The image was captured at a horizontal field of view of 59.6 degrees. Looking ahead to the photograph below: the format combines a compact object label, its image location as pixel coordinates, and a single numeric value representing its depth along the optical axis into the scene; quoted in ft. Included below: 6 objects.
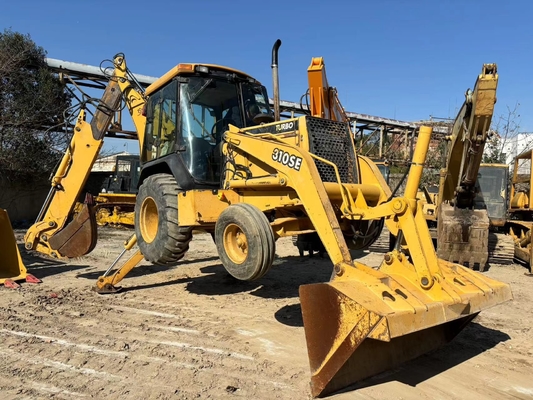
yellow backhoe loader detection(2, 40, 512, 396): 11.36
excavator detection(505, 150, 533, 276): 34.40
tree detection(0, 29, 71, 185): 50.39
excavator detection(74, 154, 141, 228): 51.97
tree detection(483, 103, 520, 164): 69.41
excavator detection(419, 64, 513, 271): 24.04
